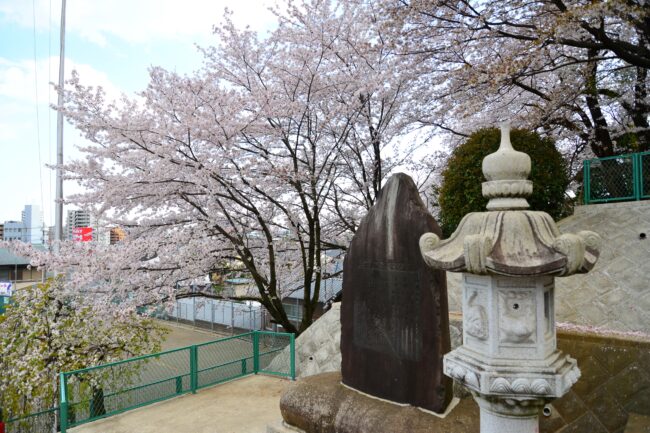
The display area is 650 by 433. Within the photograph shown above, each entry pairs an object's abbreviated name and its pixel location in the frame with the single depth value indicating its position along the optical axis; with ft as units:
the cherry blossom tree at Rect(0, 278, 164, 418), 27.66
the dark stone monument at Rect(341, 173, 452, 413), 15.28
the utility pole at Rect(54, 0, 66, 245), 34.90
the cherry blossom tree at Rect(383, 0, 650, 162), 25.54
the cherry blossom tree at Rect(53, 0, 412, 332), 28.94
